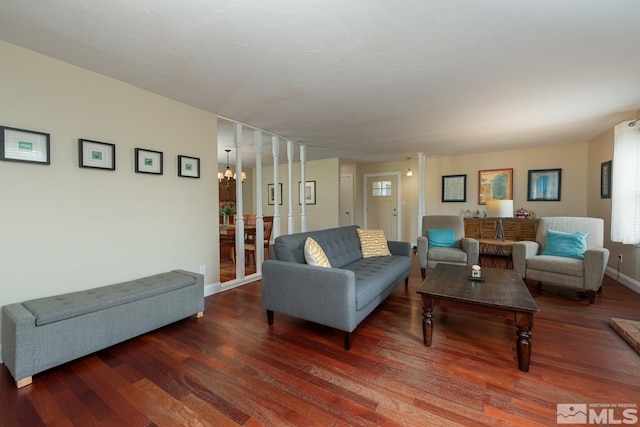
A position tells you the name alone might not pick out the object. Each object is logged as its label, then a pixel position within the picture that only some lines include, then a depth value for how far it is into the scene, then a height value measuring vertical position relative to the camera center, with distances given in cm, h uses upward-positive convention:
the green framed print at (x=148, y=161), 264 +46
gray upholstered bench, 167 -82
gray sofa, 204 -67
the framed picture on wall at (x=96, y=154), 228 +47
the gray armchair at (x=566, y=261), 284 -64
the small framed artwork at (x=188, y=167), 302 +46
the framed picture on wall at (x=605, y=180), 397 +37
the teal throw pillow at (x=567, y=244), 321 -49
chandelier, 531 +64
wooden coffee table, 176 -67
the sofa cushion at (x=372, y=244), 345 -50
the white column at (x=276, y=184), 440 +37
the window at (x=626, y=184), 317 +25
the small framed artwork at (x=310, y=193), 673 +33
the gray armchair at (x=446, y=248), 372 -63
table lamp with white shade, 412 -5
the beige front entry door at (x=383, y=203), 702 +6
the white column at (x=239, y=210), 369 -5
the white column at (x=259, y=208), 402 -3
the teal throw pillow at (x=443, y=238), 407 -50
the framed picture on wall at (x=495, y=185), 555 +43
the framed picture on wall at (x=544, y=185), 516 +39
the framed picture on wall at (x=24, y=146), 191 +46
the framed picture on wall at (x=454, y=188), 602 +39
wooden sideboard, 507 -46
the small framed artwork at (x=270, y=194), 764 +35
